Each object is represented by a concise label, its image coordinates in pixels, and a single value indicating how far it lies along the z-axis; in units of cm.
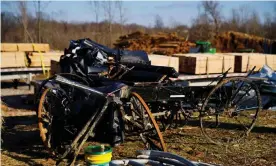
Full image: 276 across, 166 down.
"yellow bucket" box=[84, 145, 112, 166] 496
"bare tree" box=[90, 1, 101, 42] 2850
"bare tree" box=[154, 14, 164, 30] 5039
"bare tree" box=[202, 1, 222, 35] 3650
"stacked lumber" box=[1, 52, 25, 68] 1347
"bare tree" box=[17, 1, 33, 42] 2466
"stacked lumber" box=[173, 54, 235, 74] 1199
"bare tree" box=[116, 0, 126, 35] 2831
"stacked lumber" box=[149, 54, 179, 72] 1170
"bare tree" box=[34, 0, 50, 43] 2474
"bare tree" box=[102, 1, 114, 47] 2632
